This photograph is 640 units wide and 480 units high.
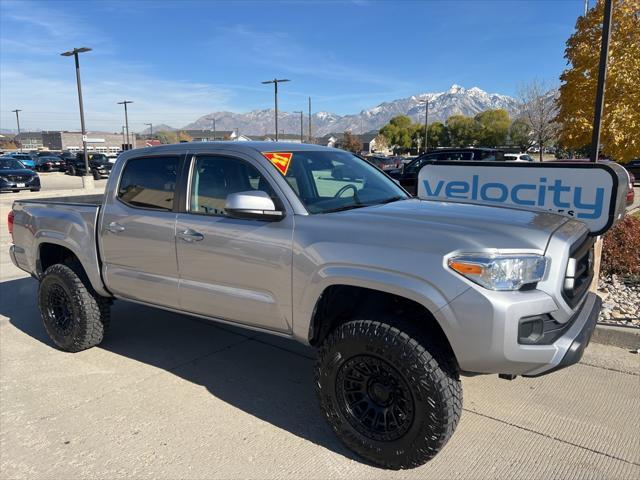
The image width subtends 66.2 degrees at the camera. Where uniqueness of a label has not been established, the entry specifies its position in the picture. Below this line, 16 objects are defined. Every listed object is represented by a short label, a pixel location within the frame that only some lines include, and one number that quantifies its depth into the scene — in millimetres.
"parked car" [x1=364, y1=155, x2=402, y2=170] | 34300
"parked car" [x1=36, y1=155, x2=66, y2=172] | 40500
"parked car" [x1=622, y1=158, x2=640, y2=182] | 24297
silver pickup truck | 2416
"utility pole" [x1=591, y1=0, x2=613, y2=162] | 6492
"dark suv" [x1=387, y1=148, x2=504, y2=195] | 14258
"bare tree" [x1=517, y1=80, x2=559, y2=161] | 29042
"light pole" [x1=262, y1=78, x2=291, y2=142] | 32750
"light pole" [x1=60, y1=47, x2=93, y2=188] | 22109
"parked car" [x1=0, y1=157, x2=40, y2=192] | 19359
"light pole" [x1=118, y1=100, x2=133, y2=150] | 44219
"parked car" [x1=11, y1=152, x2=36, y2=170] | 34544
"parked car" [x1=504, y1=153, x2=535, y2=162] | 26116
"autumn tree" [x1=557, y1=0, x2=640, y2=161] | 11086
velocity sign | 4656
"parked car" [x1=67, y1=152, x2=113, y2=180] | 31366
